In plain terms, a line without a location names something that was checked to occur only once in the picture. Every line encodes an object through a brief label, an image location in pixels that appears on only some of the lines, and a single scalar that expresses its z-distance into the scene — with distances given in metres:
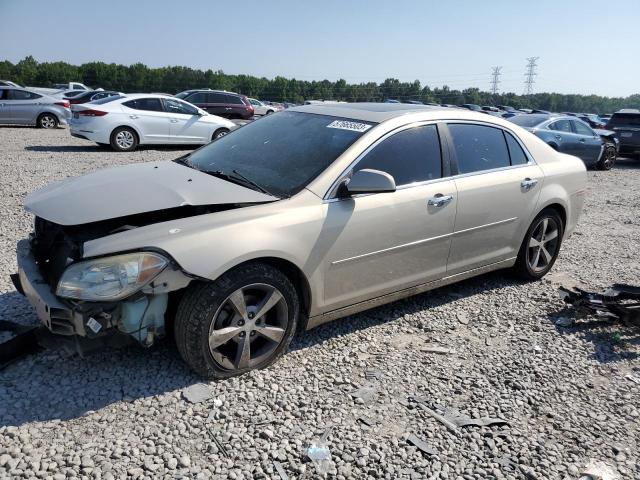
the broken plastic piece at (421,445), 2.69
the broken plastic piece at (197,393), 2.96
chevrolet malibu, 2.79
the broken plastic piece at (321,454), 2.52
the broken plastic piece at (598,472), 2.60
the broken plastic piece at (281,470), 2.45
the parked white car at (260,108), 35.51
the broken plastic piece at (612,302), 4.14
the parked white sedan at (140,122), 12.67
